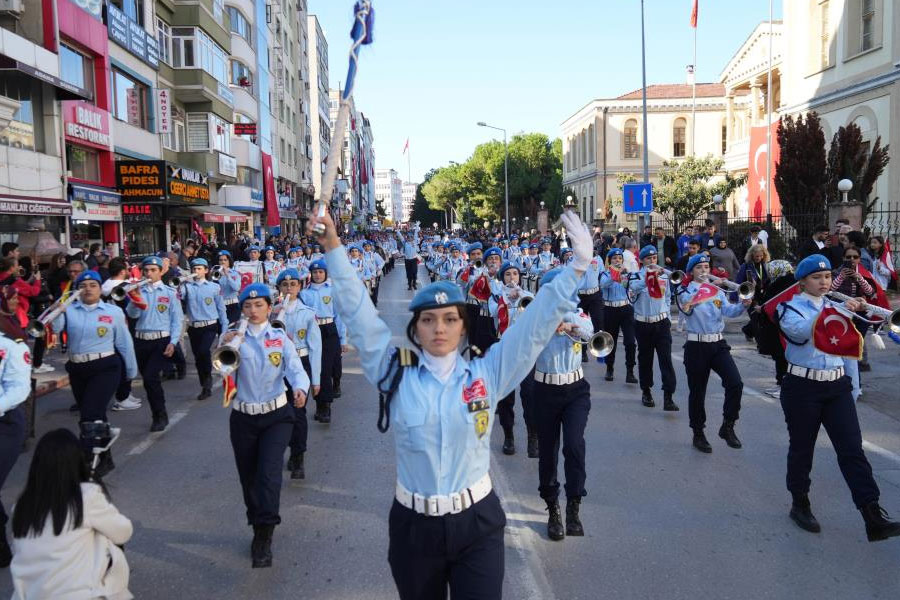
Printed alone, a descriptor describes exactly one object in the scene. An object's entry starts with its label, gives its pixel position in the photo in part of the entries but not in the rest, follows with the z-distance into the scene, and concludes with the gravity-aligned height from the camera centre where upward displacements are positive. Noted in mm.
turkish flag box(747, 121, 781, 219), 32812 +2983
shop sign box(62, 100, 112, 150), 19484 +3462
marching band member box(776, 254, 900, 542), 5211 -1143
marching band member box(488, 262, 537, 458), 7680 -910
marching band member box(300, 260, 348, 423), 9508 -884
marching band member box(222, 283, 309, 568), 5086 -1196
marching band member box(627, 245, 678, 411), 9180 -1047
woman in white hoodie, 3184 -1212
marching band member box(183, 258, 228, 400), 10227 -947
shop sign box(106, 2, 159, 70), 22172 +6806
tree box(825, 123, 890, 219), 20766 +2102
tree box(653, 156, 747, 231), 35594 +2411
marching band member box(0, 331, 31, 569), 4809 -955
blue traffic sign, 20750 +1219
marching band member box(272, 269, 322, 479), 6809 -935
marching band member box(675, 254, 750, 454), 7562 -1178
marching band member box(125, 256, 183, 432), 8727 -867
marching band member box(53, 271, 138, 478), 7129 -957
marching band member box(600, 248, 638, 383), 11005 -1000
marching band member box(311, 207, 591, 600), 2977 -716
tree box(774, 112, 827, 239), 21675 +1976
